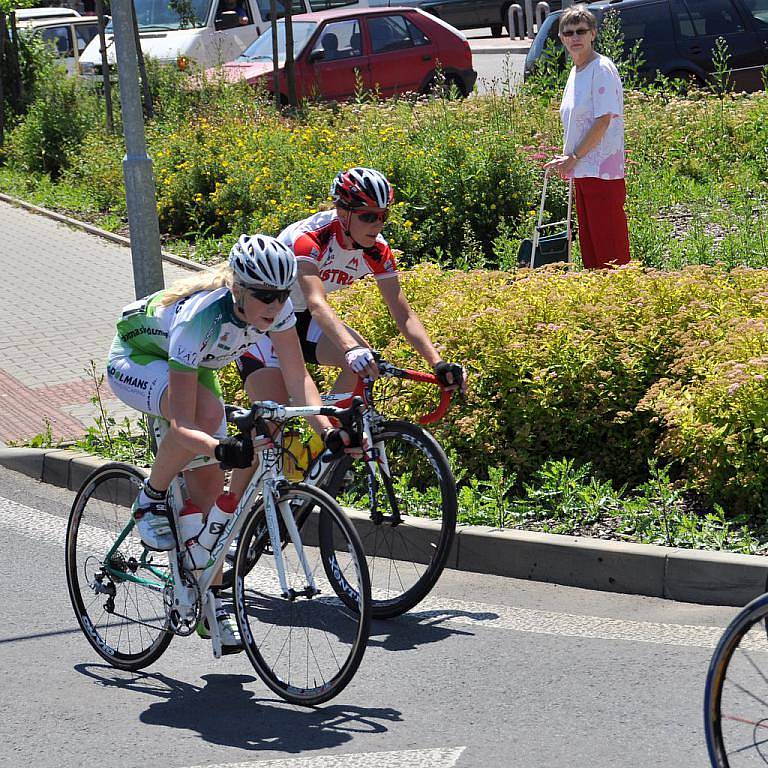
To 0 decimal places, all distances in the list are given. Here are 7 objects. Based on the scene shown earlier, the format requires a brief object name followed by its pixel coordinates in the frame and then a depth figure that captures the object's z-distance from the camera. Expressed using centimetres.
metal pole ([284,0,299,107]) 1850
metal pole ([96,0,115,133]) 1791
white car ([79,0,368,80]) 2214
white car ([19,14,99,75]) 2900
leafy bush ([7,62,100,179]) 1873
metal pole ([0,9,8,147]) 2122
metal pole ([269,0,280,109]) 1836
